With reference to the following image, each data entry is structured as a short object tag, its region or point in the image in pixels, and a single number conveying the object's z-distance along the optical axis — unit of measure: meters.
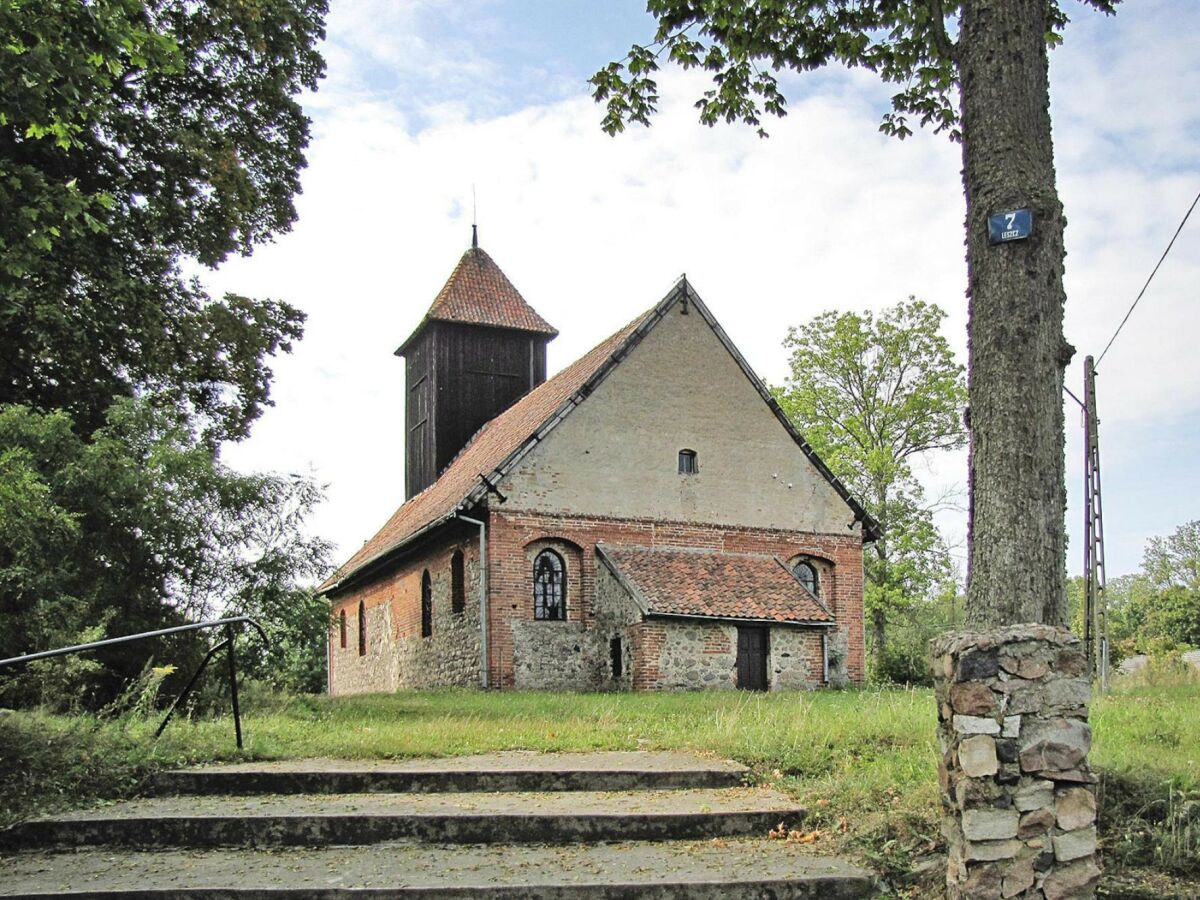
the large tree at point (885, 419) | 35.88
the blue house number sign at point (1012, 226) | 7.55
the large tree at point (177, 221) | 15.54
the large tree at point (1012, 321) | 7.25
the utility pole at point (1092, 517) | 17.12
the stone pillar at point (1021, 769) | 5.97
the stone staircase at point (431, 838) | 6.27
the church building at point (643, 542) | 22.42
